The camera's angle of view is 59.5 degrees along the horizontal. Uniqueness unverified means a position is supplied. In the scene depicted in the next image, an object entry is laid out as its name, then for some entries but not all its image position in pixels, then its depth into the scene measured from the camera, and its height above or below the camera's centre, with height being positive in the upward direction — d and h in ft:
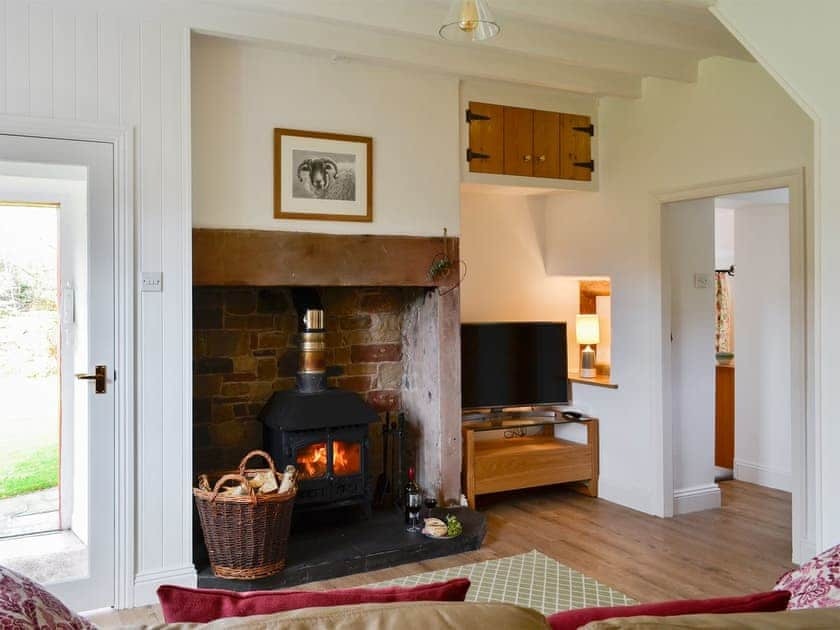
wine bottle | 13.79 -3.52
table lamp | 18.40 -0.54
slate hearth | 12.00 -4.07
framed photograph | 13.33 +2.62
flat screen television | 16.87 -1.15
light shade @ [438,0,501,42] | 7.54 +3.11
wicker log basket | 11.46 -3.33
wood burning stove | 13.38 -2.16
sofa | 3.44 -1.44
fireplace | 13.28 -0.48
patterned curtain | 22.53 +0.07
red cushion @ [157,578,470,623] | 4.00 -1.55
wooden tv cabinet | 16.03 -3.19
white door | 11.09 -0.85
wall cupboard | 15.88 +3.91
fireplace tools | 15.58 -3.23
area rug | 11.22 -4.34
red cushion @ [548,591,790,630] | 4.22 -1.70
